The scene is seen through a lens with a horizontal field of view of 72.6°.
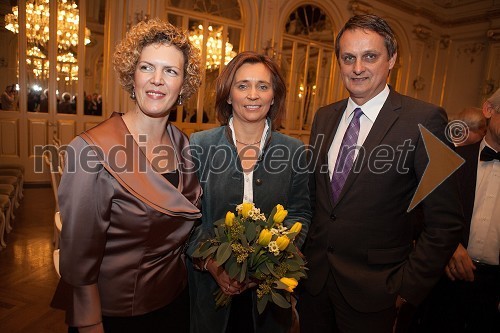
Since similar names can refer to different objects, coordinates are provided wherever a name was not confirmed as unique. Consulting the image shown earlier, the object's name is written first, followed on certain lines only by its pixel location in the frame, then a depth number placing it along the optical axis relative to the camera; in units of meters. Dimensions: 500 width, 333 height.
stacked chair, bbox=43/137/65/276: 3.29
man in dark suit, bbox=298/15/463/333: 1.50
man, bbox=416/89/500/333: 2.00
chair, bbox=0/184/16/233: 4.18
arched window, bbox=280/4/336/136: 9.04
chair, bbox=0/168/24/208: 5.13
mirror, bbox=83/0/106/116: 6.70
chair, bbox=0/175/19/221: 4.65
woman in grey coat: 1.75
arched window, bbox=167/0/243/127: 7.65
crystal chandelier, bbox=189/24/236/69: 7.77
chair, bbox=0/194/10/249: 3.83
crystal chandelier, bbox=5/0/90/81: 6.30
